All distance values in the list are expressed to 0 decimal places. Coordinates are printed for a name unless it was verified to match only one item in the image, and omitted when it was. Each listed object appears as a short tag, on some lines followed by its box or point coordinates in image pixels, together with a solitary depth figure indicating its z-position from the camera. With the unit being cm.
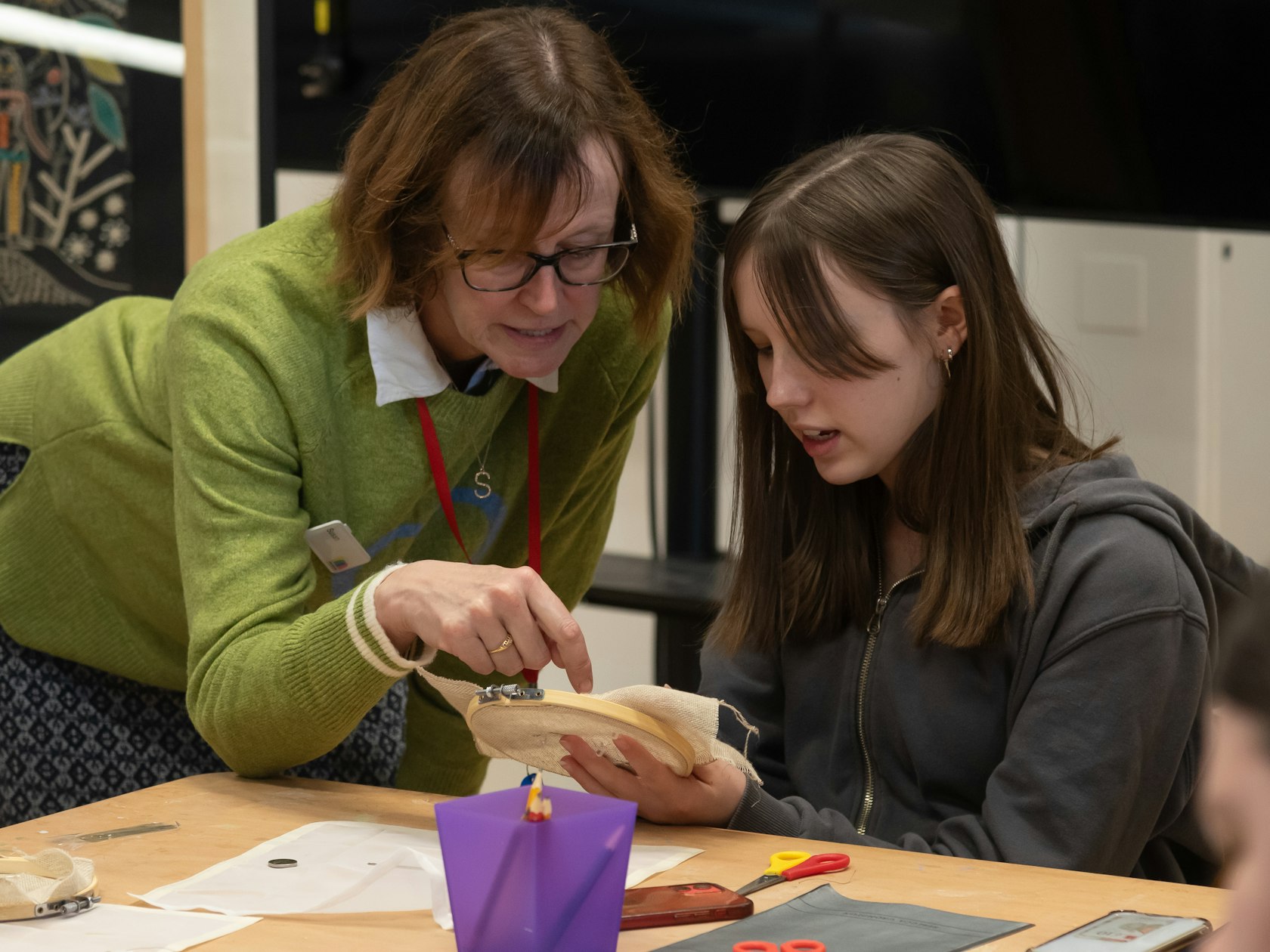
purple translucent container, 199
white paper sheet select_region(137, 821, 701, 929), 211
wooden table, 206
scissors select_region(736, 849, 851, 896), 213
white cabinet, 373
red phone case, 207
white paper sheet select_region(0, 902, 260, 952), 205
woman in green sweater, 231
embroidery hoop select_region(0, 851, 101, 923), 209
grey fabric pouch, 202
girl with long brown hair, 225
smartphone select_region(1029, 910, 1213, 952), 200
